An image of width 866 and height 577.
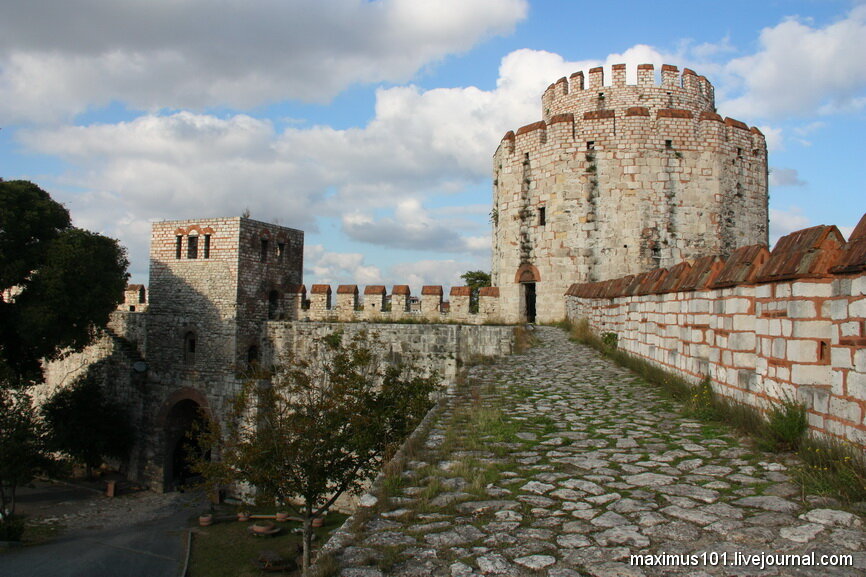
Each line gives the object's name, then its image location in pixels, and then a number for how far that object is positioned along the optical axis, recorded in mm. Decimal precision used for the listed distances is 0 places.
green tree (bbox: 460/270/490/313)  37719
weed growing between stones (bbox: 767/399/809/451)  4125
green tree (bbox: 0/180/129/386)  15328
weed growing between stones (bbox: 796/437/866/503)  3135
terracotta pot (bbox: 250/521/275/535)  14328
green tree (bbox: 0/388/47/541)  15414
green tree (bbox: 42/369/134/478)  18859
